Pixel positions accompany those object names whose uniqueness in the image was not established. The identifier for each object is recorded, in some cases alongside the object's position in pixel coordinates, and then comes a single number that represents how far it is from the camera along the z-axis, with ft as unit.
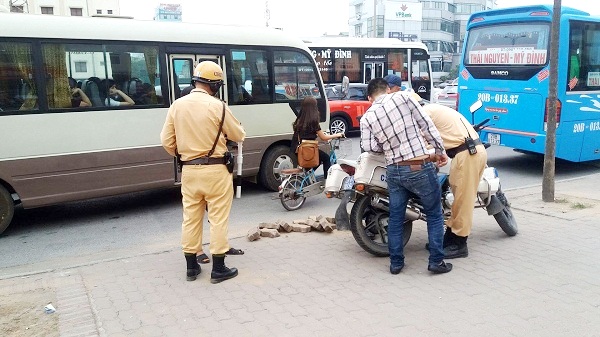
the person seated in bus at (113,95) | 22.21
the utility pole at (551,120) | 22.36
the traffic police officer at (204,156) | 14.37
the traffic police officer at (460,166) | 15.87
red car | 49.85
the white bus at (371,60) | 59.67
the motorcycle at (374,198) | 16.07
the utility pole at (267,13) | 127.46
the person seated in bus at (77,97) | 21.44
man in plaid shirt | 14.29
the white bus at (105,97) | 20.27
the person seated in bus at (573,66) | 29.48
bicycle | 23.27
